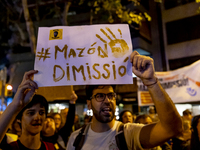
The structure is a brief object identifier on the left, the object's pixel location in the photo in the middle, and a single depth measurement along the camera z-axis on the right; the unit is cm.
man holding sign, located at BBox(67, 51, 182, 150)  163
